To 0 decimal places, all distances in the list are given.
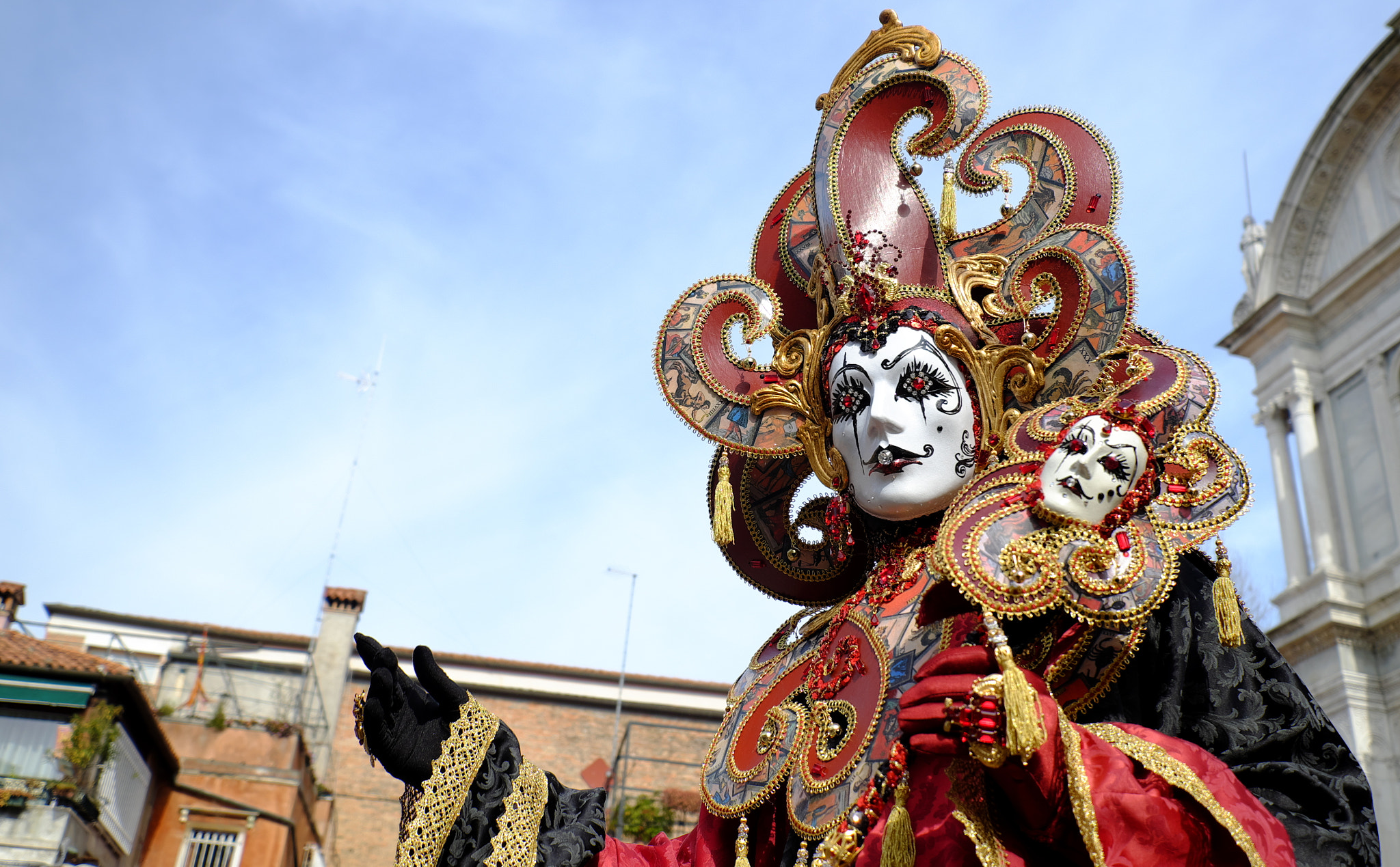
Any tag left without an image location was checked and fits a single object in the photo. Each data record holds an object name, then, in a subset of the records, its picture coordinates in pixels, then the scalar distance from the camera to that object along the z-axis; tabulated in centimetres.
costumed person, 248
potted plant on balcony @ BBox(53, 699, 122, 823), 1627
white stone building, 1633
